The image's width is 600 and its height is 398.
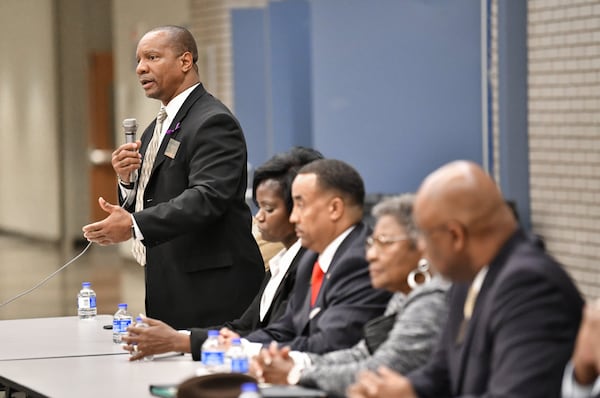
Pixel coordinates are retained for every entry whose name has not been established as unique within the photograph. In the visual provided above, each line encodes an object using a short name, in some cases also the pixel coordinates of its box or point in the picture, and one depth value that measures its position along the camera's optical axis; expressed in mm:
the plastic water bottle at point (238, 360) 6953
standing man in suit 9398
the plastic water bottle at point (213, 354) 7207
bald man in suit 4965
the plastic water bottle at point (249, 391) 5555
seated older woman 6184
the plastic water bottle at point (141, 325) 7926
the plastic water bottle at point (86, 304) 10414
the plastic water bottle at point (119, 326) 9102
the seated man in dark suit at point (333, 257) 7090
